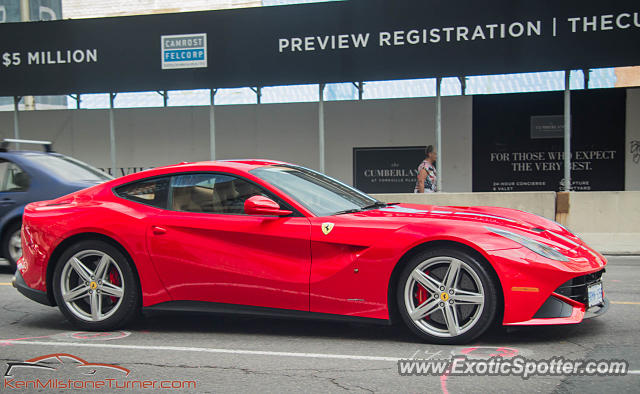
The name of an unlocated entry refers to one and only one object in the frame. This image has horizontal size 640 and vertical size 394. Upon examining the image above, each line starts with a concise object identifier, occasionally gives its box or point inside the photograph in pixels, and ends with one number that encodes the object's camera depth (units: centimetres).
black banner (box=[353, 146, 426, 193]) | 1709
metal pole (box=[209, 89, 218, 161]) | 1589
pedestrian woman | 1279
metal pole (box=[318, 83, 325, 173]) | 1519
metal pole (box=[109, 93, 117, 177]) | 1692
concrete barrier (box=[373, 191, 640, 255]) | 1218
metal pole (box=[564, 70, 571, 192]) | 1346
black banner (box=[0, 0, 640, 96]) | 1352
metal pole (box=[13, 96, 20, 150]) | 1725
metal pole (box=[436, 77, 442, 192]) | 1422
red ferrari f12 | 441
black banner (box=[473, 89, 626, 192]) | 1600
